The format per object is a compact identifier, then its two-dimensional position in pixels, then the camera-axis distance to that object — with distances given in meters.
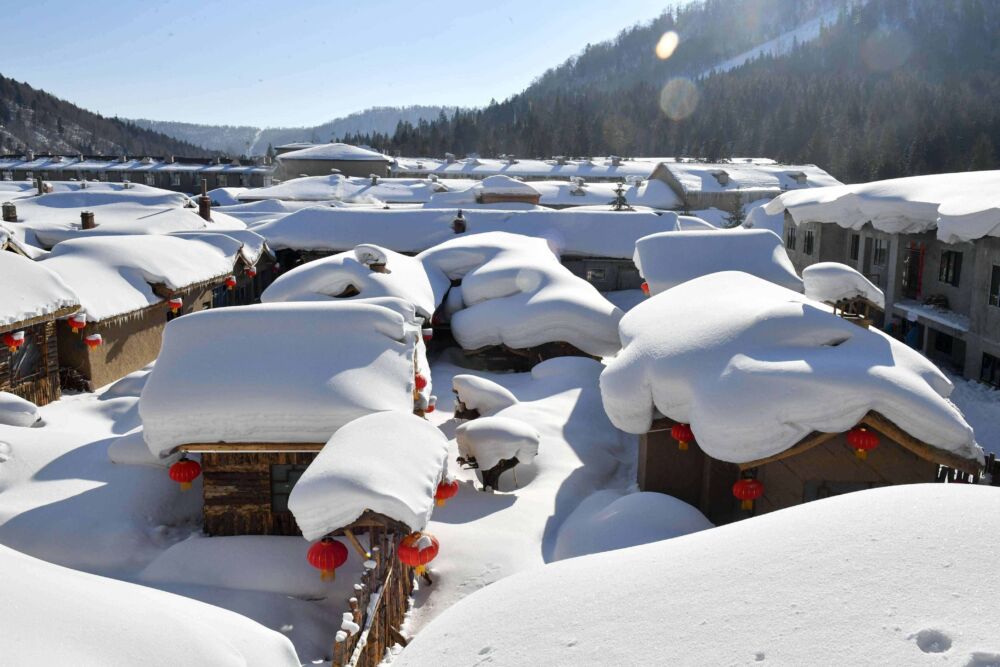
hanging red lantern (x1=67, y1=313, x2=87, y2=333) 17.14
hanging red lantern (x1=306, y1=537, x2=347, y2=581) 9.36
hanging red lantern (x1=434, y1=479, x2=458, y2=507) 10.77
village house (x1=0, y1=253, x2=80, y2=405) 15.91
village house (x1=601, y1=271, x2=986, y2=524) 10.06
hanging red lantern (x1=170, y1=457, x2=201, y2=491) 11.62
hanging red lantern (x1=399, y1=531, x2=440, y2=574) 9.12
